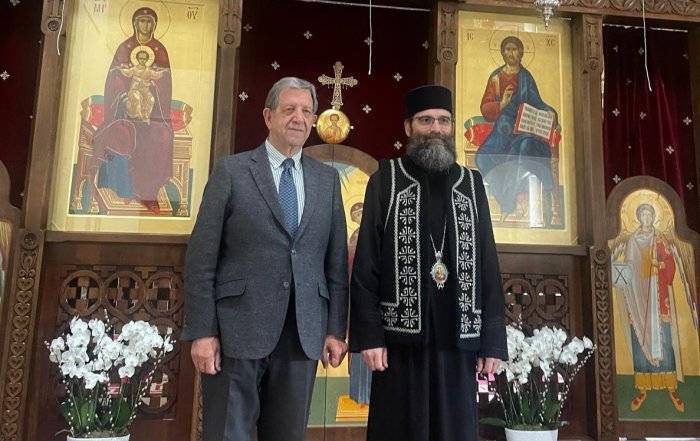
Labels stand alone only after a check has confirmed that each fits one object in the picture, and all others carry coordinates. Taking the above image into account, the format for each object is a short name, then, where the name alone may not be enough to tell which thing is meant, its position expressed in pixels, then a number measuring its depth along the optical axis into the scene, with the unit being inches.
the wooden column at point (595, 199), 127.3
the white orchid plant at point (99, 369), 106.1
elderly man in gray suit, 67.1
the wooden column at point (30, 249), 114.3
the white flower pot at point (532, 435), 112.7
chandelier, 114.8
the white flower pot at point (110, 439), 102.8
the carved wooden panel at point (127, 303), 120.3
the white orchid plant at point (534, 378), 116.3
